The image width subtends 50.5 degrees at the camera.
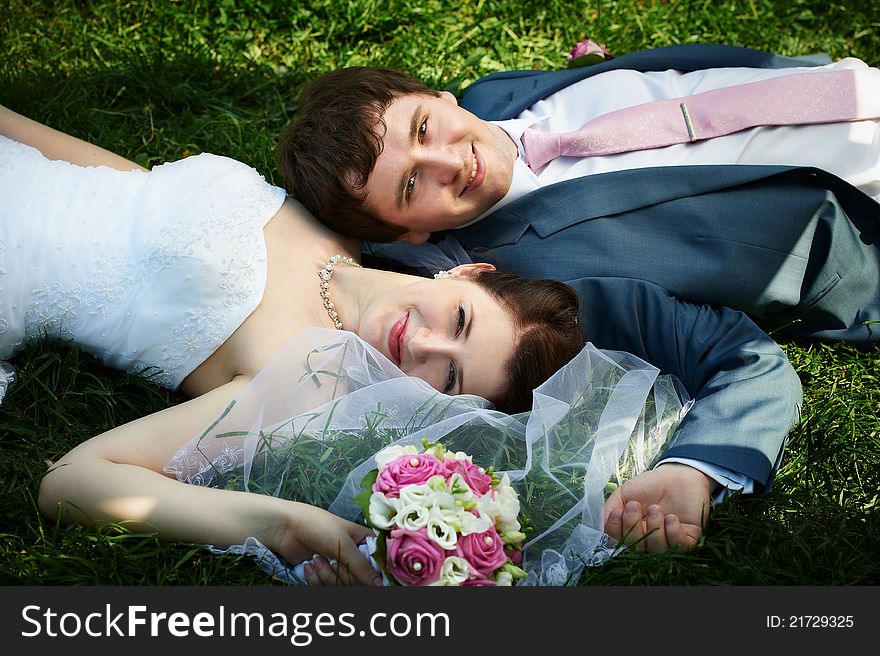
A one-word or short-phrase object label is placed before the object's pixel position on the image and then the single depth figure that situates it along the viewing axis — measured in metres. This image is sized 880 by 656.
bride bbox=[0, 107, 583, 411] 3.13
